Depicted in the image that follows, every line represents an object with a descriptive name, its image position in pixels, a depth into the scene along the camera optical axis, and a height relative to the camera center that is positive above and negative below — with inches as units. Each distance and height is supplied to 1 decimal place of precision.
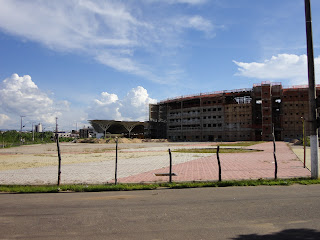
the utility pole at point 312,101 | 422.6 +55.7
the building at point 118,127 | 4405.0 +154.7
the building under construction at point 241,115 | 2982.3 +263.8
